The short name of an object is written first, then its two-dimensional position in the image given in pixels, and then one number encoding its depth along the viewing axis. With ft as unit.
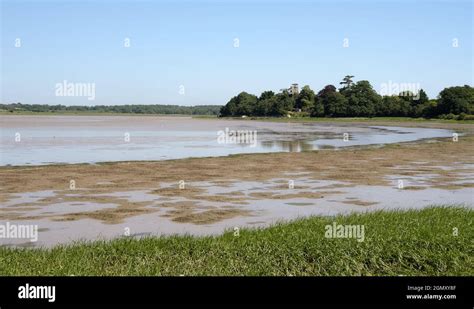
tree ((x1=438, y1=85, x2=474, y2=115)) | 317.83
